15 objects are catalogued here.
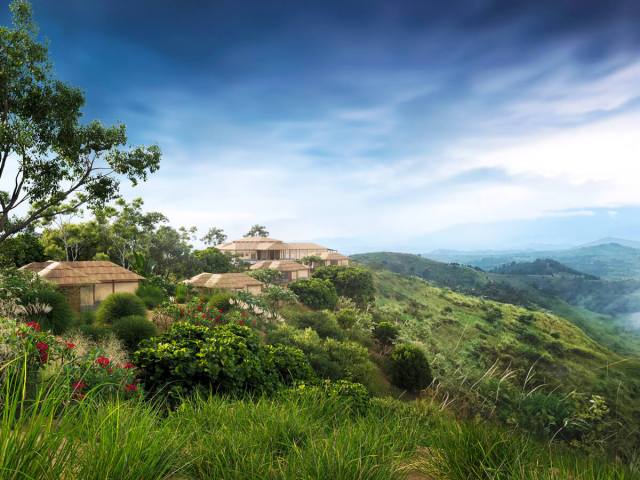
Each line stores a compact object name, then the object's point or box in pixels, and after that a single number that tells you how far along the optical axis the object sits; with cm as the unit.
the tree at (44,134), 1288
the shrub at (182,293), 2020
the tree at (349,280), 3756
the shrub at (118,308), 1220
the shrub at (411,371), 1667
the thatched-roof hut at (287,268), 4029
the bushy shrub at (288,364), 895
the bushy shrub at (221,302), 1764
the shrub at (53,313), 1049
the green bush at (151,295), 1731
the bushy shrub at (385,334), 2227
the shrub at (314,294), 2983
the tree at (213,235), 6348
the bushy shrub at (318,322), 1961
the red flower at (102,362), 572
